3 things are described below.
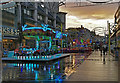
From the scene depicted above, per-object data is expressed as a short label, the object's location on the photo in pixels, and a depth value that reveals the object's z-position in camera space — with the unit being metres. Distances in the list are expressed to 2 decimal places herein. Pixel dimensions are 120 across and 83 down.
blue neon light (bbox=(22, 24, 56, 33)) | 24.16
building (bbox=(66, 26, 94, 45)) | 61.09
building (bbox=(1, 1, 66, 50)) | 42.62
